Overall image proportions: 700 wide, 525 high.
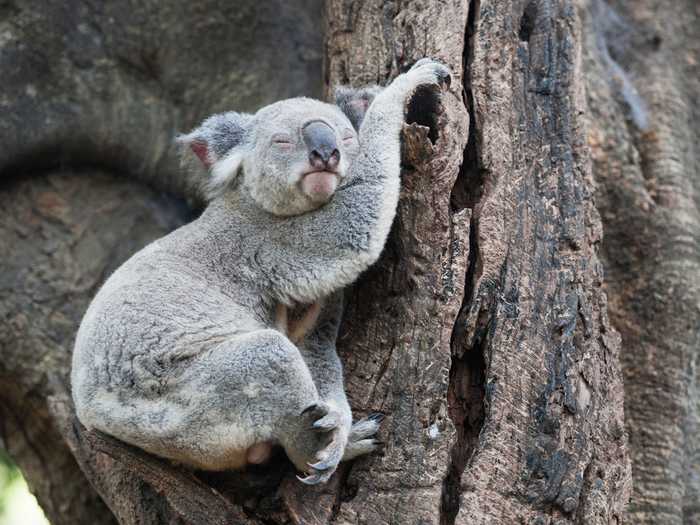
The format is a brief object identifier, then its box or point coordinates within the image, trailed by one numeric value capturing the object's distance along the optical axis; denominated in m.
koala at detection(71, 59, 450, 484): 6.86
